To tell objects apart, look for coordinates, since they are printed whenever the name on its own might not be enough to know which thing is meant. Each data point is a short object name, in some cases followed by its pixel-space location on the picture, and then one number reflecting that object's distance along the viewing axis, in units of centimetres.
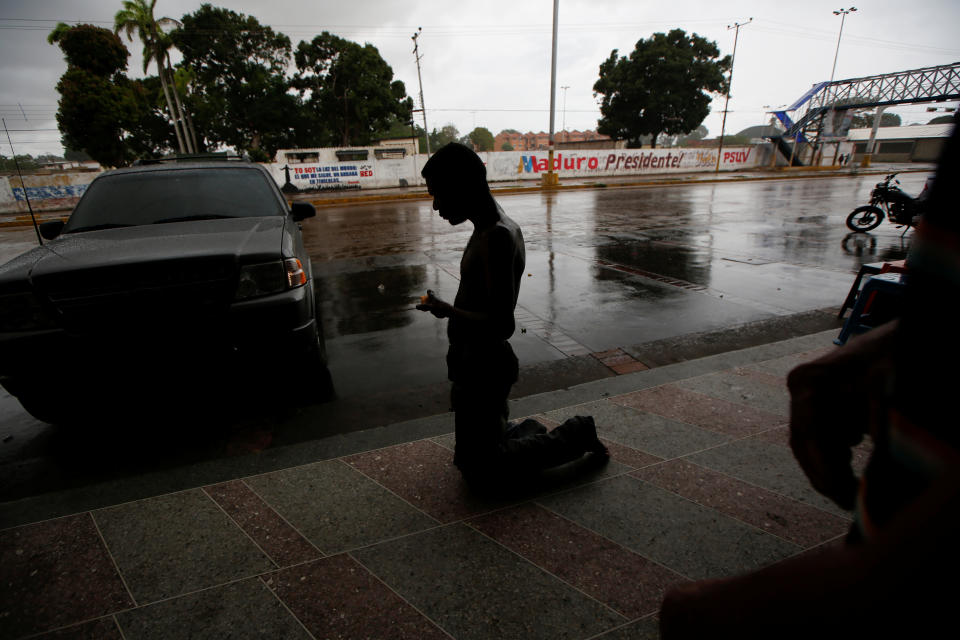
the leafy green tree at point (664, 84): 4406
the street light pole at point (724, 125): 3693
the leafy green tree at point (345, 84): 3931
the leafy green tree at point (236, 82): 3962
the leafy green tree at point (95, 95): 3098
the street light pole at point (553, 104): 2281
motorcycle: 984
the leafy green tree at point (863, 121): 9112
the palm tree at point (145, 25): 2506
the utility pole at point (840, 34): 3956
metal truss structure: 3544
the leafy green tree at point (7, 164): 3324
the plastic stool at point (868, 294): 373
